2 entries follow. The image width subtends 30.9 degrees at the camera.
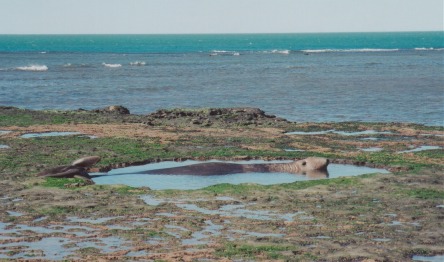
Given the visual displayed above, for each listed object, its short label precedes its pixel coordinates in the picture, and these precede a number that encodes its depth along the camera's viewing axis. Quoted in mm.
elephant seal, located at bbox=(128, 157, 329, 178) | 25125
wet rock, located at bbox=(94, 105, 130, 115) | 42766
